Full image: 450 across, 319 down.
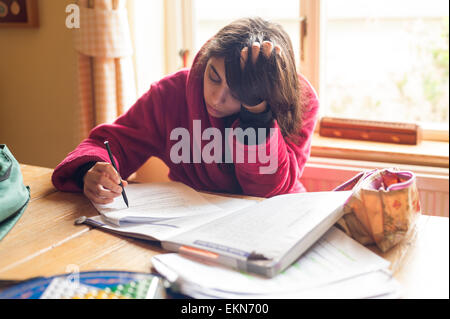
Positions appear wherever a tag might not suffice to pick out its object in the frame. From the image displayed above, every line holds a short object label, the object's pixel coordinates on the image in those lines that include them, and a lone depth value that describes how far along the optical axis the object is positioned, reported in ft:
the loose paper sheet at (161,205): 2.84
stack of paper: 2.00
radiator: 5.52
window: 6.44
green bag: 2.83
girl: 3.34
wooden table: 2.23
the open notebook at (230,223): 2.24
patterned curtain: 5.98
